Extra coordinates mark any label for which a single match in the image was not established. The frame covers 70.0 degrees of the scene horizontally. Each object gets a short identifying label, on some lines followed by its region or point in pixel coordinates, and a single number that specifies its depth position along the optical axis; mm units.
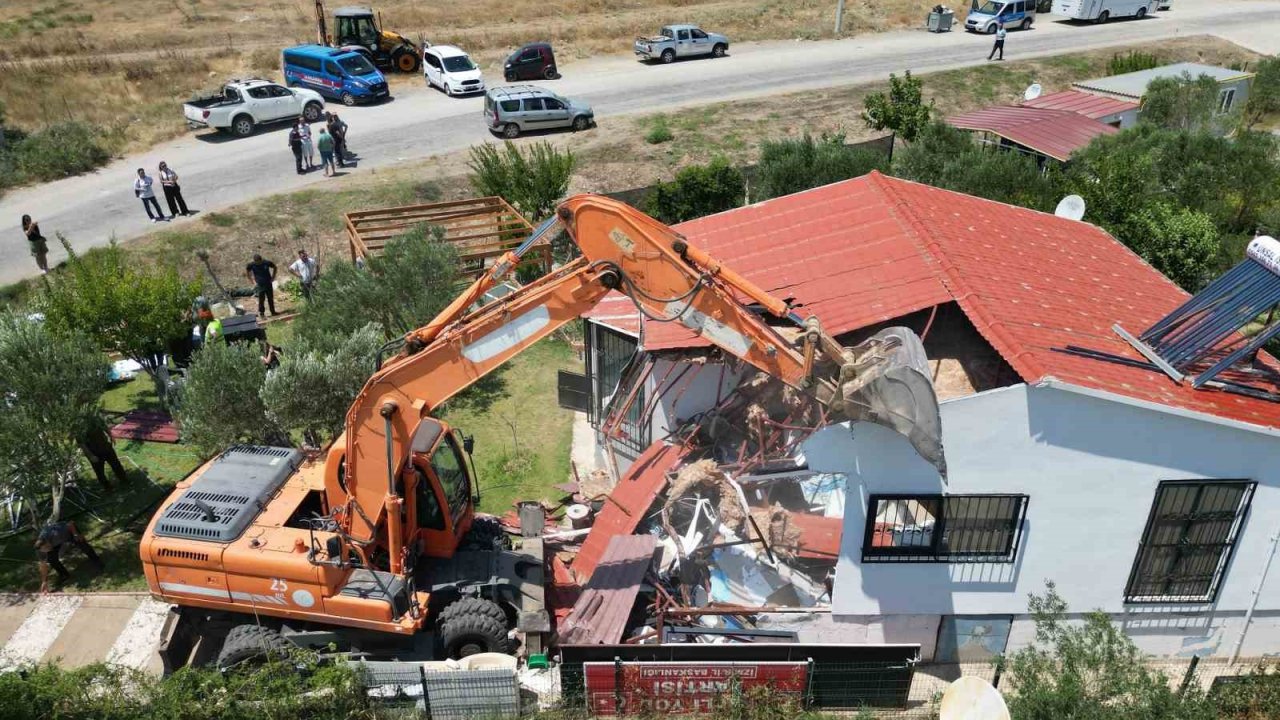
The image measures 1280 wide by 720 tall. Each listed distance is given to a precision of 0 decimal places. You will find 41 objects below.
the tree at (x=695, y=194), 26609
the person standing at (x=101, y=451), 15526
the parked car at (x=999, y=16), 49031
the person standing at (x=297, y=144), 29812
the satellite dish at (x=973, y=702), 9680
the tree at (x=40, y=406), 13992
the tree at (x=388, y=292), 19438
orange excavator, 10773
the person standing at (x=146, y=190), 26875
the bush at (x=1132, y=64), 41625
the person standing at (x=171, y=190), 26875
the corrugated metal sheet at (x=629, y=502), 13727
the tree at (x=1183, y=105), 29734
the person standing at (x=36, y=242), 23819
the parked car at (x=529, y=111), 32938
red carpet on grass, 18188
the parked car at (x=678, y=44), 43188
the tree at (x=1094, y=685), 9875
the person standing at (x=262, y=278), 23031
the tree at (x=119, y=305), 17062
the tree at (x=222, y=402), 15180
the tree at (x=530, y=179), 25188
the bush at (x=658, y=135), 33656
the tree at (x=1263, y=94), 37406
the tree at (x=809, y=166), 25516
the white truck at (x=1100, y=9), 51094
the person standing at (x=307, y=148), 30328
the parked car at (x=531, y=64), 39344
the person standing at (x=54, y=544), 13648
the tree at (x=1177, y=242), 20094
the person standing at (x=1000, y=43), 42625
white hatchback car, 37812
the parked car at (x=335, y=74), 36656
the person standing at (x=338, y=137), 30844
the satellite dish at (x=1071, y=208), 18219
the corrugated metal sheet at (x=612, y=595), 11883
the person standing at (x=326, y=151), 29625
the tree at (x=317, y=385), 15180
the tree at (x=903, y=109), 30859
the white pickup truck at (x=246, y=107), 33281
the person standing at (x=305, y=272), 23234
